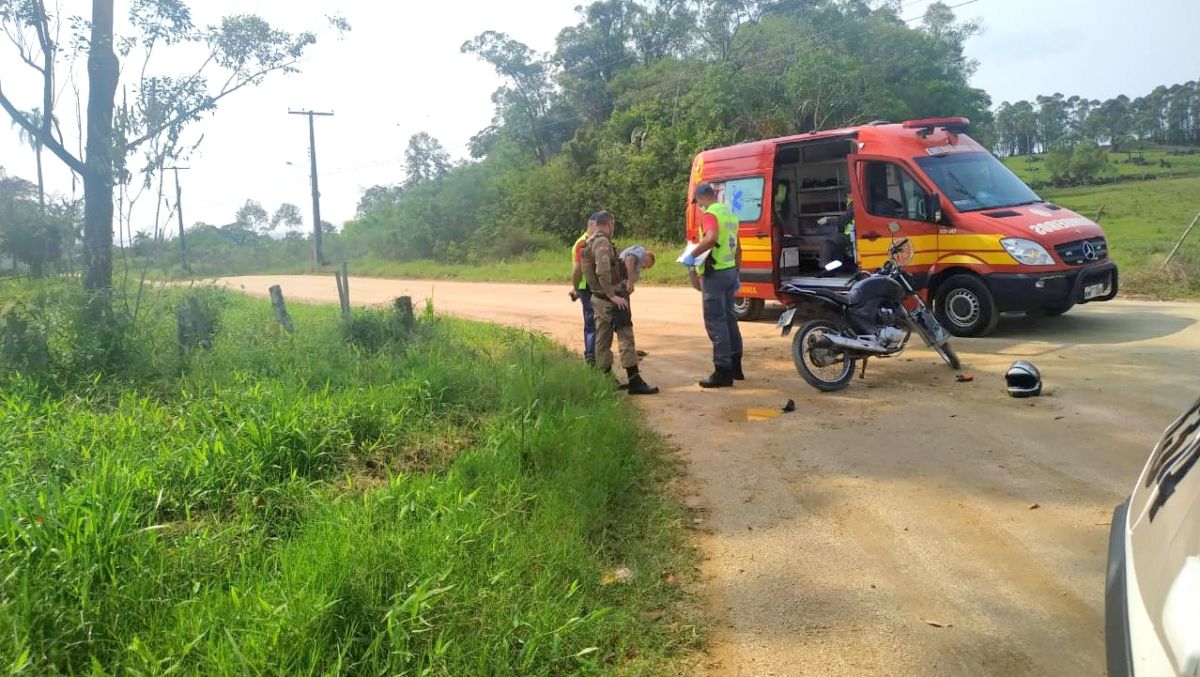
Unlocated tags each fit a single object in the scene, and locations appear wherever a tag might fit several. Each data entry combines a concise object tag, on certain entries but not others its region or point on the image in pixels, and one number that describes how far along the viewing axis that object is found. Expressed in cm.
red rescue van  862
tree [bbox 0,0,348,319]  782
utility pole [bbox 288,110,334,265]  3912
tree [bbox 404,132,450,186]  5197
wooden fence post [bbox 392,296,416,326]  946
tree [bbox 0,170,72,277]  831
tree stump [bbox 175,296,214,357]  816
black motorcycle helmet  640
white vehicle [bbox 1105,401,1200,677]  149
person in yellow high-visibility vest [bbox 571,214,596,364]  762
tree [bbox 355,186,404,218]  4703
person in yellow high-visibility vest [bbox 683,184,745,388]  741
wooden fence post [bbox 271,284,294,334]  1012
